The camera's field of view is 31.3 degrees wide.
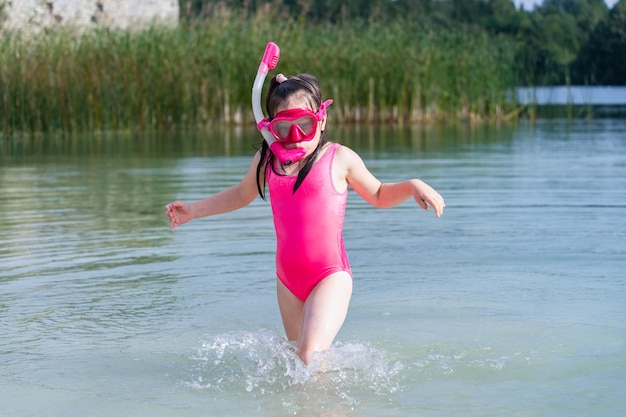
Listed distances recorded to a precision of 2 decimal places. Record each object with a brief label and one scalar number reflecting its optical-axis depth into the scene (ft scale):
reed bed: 52.49
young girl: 12.15
